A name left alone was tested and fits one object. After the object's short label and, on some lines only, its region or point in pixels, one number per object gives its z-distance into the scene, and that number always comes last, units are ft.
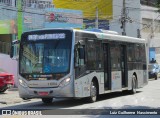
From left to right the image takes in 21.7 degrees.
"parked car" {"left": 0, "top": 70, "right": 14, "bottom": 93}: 74.64
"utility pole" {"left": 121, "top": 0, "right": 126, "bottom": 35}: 128.03
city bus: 54.34
